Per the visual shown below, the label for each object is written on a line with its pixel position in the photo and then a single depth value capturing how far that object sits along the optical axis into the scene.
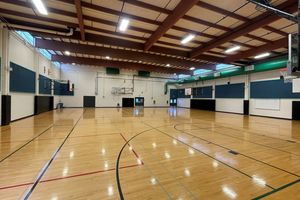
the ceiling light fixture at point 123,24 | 6.49
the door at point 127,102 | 20.08
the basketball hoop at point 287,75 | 4.26
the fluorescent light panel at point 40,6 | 5.02
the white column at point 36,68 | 10.02
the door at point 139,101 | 20.97
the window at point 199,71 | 17.54
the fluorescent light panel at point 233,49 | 9.49
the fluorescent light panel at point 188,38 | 7.97
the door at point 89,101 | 18.12
